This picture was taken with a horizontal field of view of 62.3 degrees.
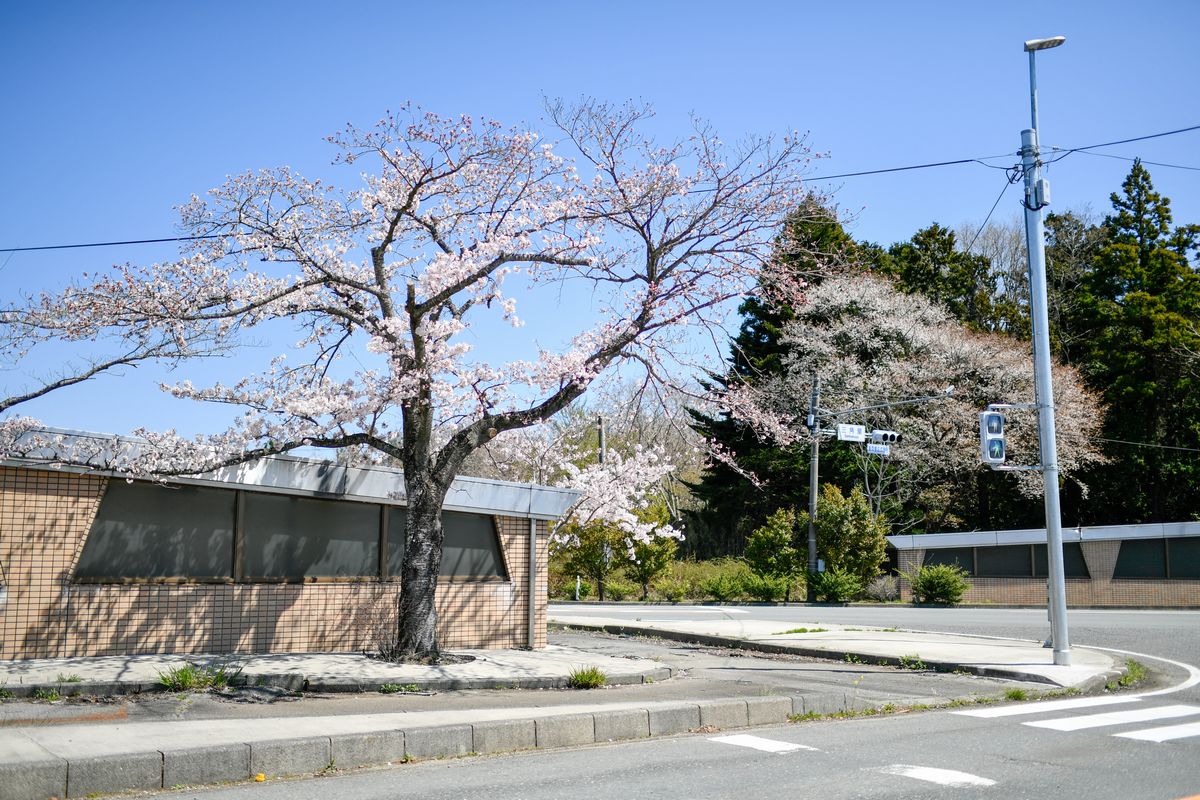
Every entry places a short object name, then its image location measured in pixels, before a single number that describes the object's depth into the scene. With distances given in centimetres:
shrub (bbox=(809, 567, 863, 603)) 3381
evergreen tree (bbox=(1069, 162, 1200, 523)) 3972
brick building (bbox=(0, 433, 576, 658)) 1215
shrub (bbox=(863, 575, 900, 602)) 3575
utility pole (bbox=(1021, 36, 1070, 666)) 1389
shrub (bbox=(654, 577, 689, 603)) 3678
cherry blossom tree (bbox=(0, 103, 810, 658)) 1246
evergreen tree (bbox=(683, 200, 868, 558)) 4434
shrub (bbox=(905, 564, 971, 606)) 3152
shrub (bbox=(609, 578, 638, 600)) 3822
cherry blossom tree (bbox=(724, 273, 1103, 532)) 3938
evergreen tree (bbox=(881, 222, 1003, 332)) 4900
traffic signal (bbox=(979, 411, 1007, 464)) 1446
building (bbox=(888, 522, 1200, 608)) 2991
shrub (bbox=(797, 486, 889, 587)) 3538
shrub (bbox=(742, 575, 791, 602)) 3509
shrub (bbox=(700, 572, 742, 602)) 3572
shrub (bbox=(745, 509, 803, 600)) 3712
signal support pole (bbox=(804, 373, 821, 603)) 3475
